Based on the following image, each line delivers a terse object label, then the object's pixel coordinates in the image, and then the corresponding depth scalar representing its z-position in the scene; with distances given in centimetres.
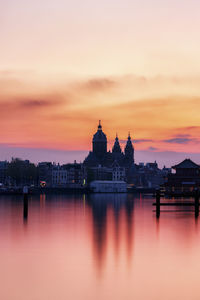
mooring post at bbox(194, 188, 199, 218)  7646
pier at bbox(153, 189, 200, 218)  7621
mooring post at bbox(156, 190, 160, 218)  7212
